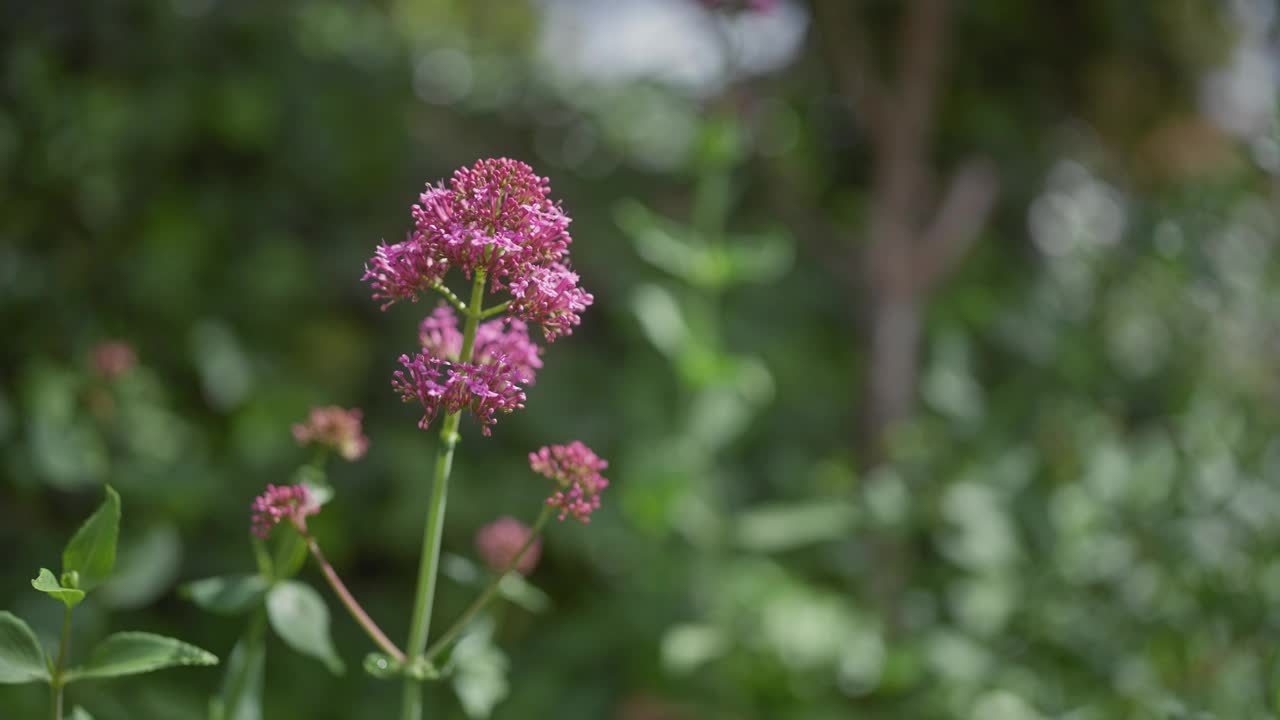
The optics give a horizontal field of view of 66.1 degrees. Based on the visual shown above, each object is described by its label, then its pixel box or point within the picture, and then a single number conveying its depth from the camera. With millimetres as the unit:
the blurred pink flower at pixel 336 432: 771
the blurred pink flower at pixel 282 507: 643
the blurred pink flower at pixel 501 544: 913
